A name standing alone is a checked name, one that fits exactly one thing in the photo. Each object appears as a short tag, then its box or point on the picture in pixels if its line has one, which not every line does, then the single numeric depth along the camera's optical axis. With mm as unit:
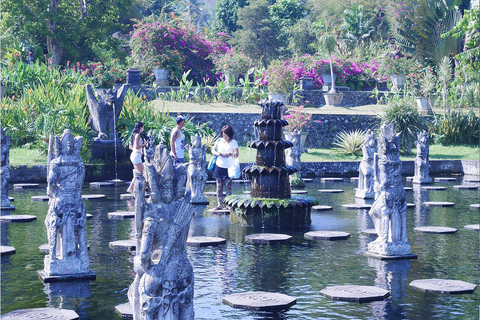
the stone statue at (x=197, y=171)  15805
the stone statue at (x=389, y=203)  9794
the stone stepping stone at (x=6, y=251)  10047
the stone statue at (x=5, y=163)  14375
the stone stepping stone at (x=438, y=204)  16141
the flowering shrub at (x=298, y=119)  28141
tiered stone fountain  13250
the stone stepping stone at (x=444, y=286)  8055
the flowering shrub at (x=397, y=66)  40062
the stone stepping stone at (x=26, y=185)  19359
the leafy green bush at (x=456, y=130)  30000
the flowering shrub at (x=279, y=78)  35531
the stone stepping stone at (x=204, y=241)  10969
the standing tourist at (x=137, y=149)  16203
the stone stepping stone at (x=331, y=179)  22625
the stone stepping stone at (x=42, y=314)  6789
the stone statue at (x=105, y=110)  23094
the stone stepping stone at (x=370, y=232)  12078
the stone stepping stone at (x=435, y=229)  12266
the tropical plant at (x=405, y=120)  27859
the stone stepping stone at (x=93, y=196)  16875
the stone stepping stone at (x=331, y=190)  19250
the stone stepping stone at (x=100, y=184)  19914
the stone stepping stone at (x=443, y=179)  22562
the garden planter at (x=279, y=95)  33469
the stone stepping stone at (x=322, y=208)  15397
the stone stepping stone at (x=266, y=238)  11461
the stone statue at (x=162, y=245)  5582
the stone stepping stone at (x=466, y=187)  20203
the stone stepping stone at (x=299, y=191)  18659
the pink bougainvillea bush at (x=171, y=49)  36875
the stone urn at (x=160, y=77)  35875
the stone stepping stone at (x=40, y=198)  16531
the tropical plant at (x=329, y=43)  36375
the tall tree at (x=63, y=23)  35875
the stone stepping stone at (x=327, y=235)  11641
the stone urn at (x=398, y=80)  38875
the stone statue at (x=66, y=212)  8430
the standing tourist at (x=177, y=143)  16016
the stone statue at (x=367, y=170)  17719
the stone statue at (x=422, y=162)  21422
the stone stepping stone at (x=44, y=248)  10255
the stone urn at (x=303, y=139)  27500
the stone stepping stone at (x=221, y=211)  14766
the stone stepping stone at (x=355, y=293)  7680
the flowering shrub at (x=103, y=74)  33500
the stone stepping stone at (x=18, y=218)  13211
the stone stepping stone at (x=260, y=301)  7328
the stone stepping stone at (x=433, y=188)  20031
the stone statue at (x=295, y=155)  20812
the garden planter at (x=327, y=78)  39828
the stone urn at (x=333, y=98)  35188
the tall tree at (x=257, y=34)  57250
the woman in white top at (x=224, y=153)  14273
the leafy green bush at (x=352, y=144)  26766
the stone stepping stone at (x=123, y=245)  10533
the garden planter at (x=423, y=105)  32906
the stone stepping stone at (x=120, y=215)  13867
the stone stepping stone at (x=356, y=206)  15652
